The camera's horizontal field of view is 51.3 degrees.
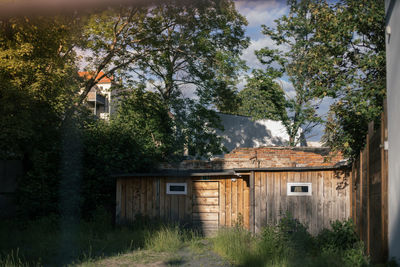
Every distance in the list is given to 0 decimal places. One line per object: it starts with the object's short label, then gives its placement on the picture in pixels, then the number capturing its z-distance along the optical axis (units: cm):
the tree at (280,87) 2667
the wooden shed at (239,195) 1153
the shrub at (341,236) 898
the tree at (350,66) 986
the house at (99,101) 3584
